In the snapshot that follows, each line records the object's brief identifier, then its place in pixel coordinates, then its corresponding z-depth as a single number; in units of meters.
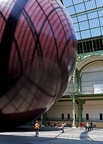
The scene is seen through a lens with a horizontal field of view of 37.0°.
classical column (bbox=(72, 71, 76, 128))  21.58
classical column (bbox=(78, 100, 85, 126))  22.56
